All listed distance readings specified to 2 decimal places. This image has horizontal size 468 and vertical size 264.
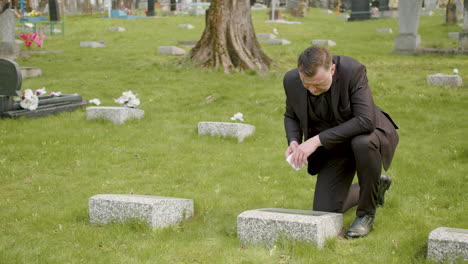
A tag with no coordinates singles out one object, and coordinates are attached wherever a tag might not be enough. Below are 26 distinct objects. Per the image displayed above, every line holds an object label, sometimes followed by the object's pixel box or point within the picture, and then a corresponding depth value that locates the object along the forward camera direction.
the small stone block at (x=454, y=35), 21.70
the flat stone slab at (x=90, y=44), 21.00
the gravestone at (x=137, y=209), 4.71
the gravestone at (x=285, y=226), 4.18
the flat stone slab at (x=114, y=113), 9.46
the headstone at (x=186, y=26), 27.00
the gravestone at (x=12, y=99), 9.77
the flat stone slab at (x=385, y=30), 24.77
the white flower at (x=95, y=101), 10.61
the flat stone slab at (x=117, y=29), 25.62
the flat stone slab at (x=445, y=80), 11.32
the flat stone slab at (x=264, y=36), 22.95
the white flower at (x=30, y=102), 9.81
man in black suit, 4.38
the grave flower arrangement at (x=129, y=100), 9.98
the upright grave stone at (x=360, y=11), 31.05
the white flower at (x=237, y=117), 9.33
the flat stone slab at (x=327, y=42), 20.27
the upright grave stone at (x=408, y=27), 17.62
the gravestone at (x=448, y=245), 3.75
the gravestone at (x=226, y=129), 8.38
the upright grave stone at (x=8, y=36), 17.50
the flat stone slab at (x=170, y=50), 18.06
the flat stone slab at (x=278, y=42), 20.78
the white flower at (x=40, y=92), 10.47
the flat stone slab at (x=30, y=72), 14.04
